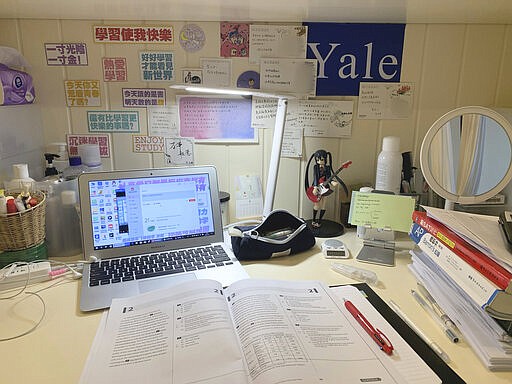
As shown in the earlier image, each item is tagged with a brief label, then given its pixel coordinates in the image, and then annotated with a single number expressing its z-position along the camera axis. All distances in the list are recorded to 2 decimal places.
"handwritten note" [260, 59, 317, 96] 1.23
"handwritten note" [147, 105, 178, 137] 1.24
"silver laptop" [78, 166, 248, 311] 0.95
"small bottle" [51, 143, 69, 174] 1.20
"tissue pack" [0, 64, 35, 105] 1.03
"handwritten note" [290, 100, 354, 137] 1.26
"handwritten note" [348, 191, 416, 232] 1.07
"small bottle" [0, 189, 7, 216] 0.90
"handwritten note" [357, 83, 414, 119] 1.25
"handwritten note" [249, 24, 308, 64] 1.20
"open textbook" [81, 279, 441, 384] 0.61
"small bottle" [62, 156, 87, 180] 1.15
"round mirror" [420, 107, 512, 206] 0.99
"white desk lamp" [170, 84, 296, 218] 1.09
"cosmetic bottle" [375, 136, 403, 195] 1.18
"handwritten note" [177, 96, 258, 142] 1.24
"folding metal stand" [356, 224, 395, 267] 1.07
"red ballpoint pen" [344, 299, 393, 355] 0.67
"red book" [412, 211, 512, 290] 0.67
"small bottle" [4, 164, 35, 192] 0.99
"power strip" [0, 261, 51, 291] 0.89
